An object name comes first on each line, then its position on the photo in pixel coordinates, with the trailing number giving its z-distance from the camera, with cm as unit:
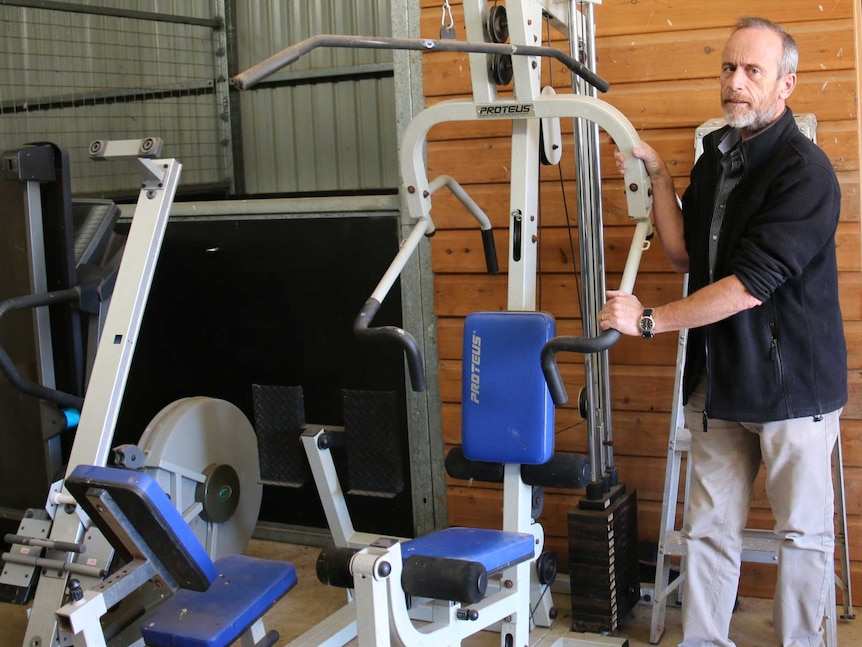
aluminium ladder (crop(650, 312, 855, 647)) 302
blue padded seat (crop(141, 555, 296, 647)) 234
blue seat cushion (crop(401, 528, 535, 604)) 231
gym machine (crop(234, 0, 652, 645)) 243
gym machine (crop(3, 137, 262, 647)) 286
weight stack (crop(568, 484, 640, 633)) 304
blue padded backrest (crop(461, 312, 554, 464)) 278
